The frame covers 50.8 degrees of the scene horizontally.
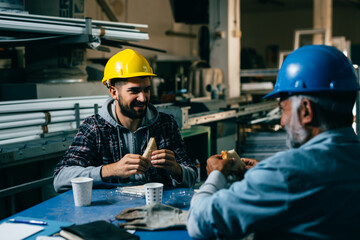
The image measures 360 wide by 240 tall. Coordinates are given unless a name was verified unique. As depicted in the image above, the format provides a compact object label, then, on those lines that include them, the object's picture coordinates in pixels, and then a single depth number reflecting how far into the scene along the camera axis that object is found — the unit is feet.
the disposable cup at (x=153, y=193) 5.51
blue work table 4.67
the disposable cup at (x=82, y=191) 5.56
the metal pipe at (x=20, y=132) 8.57
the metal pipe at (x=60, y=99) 8.81
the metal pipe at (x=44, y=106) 8.60
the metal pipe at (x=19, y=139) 8.52
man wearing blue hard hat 3.60
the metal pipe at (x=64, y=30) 8.66
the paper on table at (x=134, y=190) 6.13
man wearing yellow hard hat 7.19
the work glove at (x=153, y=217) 4.75
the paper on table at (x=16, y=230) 4.55
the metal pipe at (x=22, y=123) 8.52
